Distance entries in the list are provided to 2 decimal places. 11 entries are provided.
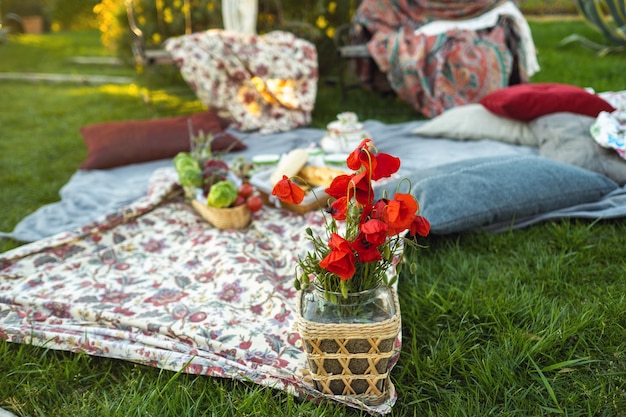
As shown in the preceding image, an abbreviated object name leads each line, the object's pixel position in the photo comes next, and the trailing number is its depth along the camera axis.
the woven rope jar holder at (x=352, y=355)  1.42
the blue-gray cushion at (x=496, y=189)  2.37
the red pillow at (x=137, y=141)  3.76
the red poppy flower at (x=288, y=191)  1.38
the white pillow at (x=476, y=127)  3.60
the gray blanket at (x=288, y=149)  2.53
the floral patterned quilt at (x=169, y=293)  1.75
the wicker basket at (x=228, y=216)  2.61
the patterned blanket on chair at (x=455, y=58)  4.59
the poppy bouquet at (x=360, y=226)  1.31
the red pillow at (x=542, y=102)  3.33
